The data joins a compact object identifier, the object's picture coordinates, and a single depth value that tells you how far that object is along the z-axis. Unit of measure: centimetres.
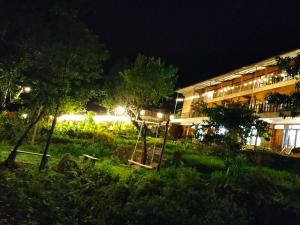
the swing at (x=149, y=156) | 1076
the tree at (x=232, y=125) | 975
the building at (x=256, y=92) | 1890
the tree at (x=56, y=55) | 851
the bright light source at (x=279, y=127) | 1941
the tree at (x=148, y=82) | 1743
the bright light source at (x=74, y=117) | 1947
